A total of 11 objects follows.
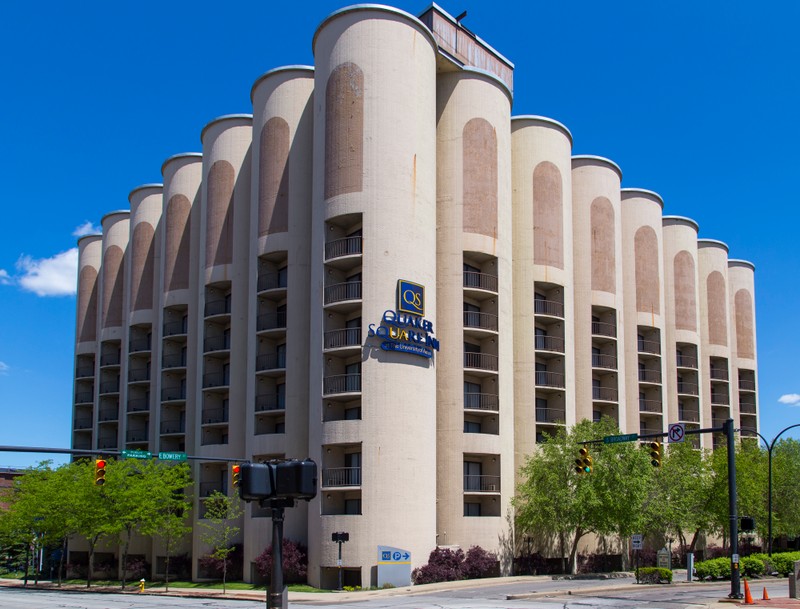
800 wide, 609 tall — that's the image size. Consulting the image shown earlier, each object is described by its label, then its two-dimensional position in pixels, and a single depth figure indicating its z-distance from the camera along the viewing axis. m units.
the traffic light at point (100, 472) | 34.28
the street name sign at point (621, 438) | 37.50
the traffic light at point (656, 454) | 36.03
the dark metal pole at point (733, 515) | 34.31
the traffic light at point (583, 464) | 37.94
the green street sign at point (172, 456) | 35.41
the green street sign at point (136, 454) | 34.40
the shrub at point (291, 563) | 50.38
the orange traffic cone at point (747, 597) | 32.16
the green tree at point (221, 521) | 55.06
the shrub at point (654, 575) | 46.78
